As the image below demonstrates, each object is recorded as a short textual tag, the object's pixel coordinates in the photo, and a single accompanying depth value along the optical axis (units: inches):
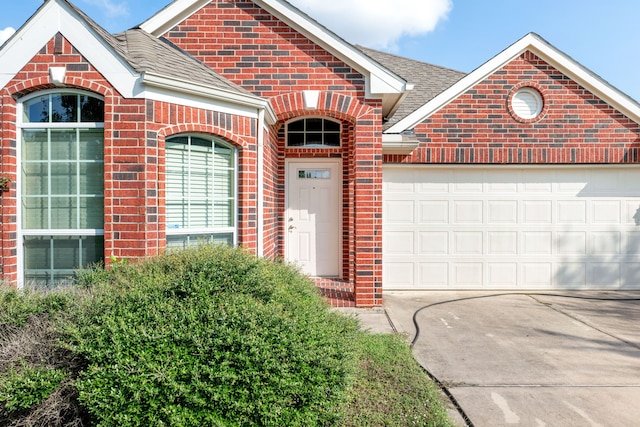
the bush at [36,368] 99.3
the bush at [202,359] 95.7
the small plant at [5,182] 174.2
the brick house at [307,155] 179.5
